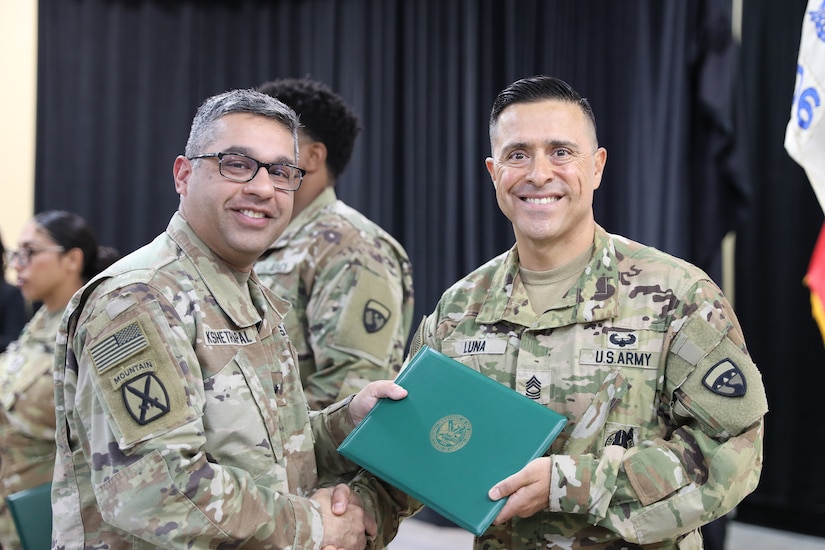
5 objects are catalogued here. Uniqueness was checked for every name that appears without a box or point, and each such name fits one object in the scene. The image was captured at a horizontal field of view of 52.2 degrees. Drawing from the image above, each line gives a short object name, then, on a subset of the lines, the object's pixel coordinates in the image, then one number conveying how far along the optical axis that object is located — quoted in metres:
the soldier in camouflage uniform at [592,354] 1.50
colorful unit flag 2.30
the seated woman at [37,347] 2.57
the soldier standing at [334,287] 2.22
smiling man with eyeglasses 1.34
